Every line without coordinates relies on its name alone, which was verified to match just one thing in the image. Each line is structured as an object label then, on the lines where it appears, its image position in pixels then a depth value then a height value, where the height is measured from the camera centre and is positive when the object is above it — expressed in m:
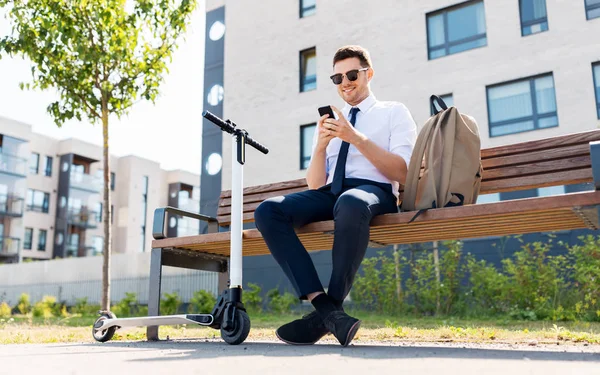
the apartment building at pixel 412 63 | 12.05 +5.23
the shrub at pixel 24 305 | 16.27 -0.48
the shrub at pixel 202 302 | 11.94 -0.32
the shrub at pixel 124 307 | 12.73 -0.43
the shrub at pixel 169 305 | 12.10 -0.37
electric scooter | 3.08 -0.08
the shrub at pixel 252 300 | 12.34 -0.29
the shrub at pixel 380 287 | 10.29 -0.03
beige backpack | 3.01 +0.63
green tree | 7.74 +3.20
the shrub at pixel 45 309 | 13.46 -0.49
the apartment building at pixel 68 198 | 35.09 +6.04
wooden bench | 2.70 +0.33
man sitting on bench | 2.73 +0.49
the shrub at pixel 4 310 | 14.25 -0.53
